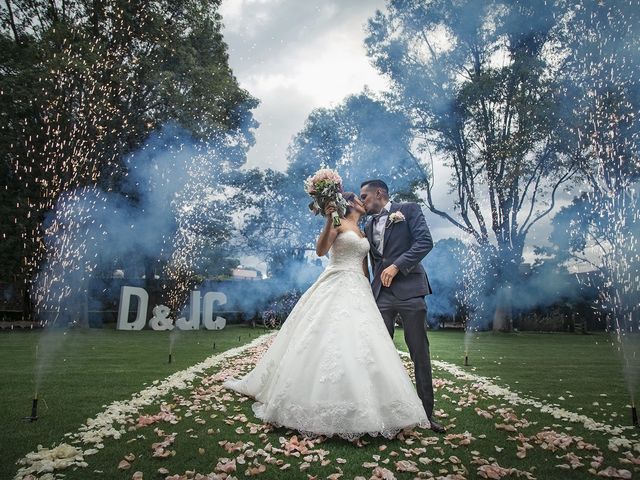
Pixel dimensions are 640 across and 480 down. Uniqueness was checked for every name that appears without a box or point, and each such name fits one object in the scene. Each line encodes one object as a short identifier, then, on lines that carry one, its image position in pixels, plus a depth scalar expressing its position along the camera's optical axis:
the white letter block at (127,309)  19.94
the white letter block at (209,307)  23.75
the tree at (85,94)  18.72
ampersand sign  20.69
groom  4.55
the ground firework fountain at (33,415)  4.56
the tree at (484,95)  21.36
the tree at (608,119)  17.06
